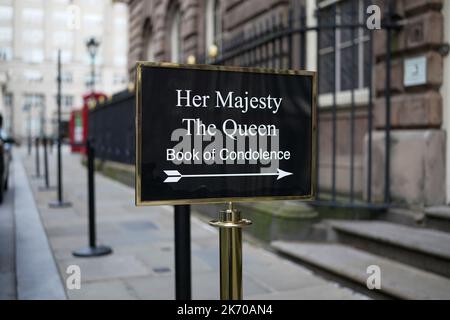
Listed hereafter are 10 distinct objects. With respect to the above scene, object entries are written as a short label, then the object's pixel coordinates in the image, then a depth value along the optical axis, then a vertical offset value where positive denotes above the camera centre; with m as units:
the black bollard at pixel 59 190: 9.75 -0.96
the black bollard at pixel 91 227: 5.98 -0.99
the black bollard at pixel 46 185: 12.85 -1.15
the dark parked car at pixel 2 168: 10.48 -0.61
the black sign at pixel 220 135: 2.34 +0.01
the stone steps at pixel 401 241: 4.52 -0.95
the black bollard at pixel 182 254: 2.62 -0.56
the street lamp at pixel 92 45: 17.53 +2.98
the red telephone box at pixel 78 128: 28.77 +0.52
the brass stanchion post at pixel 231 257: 2.42 -0.53
